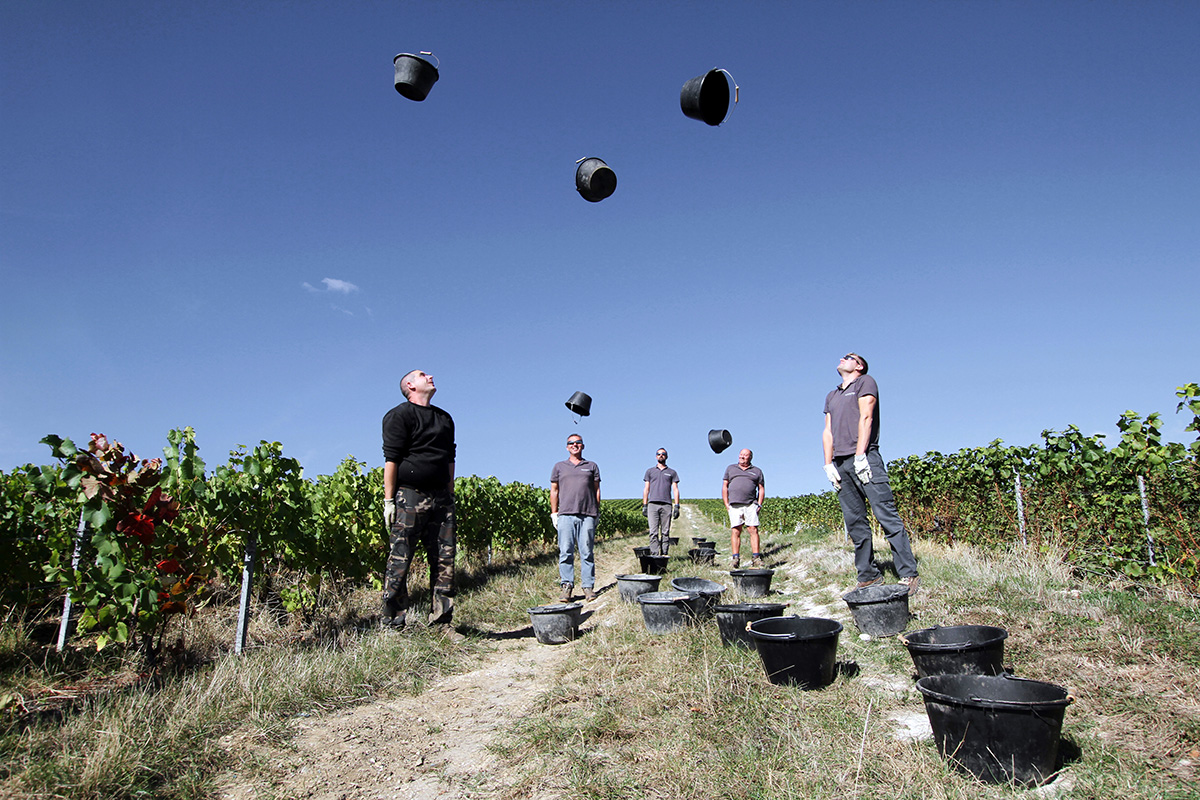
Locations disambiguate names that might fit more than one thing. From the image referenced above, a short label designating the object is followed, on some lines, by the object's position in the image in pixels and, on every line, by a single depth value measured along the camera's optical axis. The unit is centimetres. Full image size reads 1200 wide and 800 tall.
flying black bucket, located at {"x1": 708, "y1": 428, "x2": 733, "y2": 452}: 1091
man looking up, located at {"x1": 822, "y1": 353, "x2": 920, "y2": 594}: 465
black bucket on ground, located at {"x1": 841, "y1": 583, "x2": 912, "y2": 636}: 379
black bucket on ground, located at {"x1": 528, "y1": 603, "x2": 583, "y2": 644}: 475
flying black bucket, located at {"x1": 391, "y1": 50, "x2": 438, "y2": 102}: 402
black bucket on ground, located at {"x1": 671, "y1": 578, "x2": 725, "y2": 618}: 457
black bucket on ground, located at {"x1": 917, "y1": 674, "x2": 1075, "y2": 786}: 197
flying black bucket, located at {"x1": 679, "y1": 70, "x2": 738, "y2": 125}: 361
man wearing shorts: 841
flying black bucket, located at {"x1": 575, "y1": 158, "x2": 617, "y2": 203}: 419
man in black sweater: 434
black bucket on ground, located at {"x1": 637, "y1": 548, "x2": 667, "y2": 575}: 723
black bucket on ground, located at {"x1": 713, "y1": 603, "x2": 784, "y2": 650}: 368
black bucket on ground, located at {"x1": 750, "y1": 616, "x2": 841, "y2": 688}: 290
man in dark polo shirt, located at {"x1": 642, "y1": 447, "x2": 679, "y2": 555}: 880
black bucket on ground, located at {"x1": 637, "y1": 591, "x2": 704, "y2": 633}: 444
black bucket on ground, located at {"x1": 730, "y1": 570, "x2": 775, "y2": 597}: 555
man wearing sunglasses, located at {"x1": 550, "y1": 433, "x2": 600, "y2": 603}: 626
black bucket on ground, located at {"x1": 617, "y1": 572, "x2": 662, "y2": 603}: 564
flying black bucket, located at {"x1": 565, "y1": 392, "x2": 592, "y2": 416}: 879
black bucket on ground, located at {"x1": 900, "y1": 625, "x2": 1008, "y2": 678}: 266
